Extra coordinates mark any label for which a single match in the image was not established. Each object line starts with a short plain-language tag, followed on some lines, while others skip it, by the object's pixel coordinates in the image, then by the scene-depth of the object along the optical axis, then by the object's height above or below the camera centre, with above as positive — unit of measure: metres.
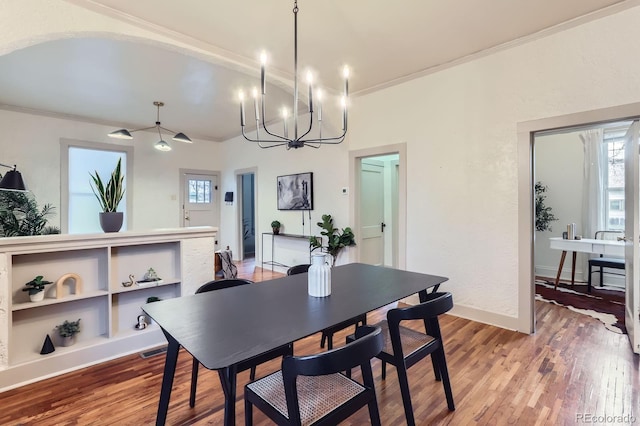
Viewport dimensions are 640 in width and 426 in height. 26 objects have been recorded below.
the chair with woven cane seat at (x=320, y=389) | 1.05 -0.76
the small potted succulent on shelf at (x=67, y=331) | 2.33 -0.91
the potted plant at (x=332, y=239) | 4.39 -0.42
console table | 5.35 -0.73
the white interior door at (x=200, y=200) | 6.70 +0.24
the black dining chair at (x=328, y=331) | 2.19 -0.81
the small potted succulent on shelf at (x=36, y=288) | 2.18 -0.55
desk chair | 4.05 -0.69
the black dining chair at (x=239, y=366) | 1.67 -0.82
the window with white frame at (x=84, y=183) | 5.38 +0.50
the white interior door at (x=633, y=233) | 2.48 -0.20
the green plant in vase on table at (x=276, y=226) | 5.64 -0.28
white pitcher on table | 1.72 -0.38
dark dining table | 1.13 -0.49
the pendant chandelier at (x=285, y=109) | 1.75 +0.74
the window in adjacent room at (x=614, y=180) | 4.46 +0.44
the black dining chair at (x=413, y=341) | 1.50 -0.76
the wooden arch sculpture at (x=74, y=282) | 2.29 -0.54
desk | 3.79 -0.48
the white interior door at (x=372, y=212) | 5.09 -0.03
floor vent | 2.54 -1.19
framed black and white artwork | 5.11 +0.33
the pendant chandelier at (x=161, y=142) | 4.30 +1.09
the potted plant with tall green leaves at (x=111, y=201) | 2.56 +0.09
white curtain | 4.52 +0.44
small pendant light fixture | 3.10 +0.29
